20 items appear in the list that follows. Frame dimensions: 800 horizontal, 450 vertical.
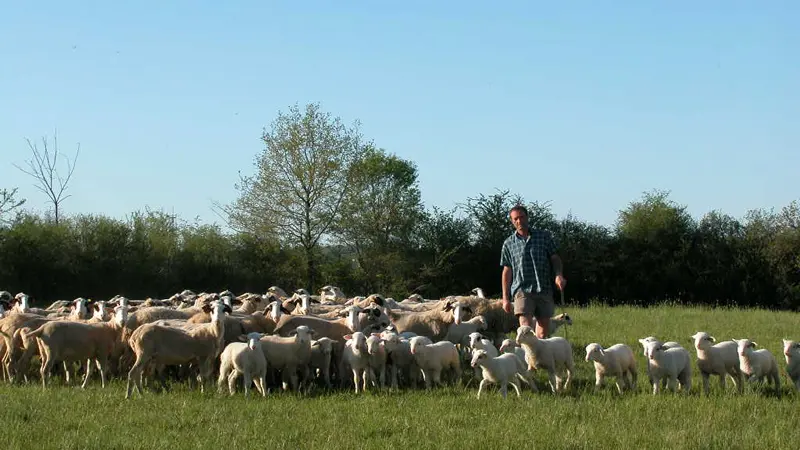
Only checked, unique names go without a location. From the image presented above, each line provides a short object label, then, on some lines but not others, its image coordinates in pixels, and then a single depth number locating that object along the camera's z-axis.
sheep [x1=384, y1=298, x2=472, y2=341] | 17.02
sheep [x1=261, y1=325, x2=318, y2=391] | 13.77
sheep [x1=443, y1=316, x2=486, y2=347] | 16.72
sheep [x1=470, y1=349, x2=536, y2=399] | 12.77
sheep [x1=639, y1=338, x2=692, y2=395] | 12.88
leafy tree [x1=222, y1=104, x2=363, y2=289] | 46.72
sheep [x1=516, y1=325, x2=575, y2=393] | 13.23
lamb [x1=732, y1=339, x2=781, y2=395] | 12.98
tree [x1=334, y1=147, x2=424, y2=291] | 46.75
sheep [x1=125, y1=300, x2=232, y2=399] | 13.66
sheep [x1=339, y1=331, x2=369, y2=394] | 13.72
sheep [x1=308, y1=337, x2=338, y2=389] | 14.25
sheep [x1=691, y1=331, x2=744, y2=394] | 13.13
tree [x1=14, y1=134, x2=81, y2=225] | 51.14
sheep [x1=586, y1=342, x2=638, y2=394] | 13.05
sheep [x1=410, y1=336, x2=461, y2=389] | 13.78
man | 14.24
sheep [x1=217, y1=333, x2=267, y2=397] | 13.15
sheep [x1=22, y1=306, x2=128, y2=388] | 14.54
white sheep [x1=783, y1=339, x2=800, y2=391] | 13.23
